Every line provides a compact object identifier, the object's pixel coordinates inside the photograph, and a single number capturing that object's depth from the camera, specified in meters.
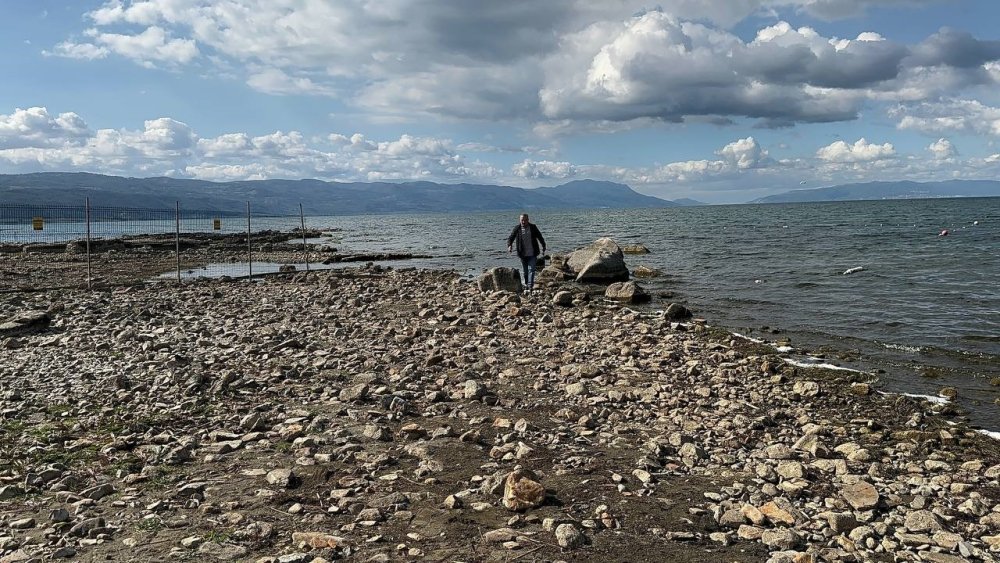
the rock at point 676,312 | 18.29
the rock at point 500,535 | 5.37
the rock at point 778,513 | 5.77
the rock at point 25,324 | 14.71
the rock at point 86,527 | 5.41
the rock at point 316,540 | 5.20
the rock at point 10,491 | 6.20
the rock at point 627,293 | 22.77
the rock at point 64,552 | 5.04
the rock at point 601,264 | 29.08
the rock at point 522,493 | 5.95
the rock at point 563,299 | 20.39
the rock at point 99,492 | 6.19
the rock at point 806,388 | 10.72
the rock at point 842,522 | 5.66
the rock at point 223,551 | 5.07
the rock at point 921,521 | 5.77
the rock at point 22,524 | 5.57
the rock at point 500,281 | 23.00
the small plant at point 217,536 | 5.34
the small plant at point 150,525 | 5.55
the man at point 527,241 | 22.19
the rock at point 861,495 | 6.15
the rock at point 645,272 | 31.18
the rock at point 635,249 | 45.50
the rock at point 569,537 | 5.27
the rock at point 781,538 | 5.39
